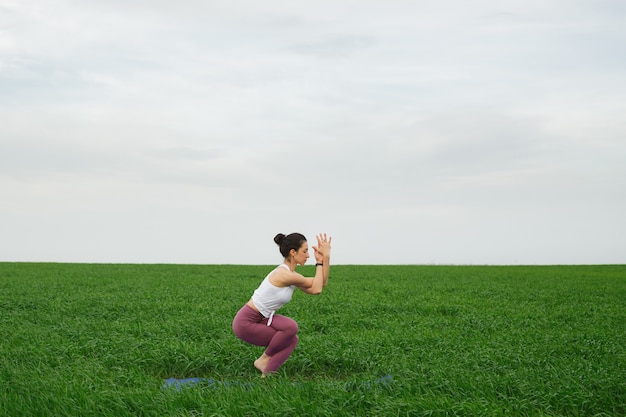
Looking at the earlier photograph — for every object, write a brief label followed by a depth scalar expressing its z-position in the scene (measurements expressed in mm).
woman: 7699
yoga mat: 7375
